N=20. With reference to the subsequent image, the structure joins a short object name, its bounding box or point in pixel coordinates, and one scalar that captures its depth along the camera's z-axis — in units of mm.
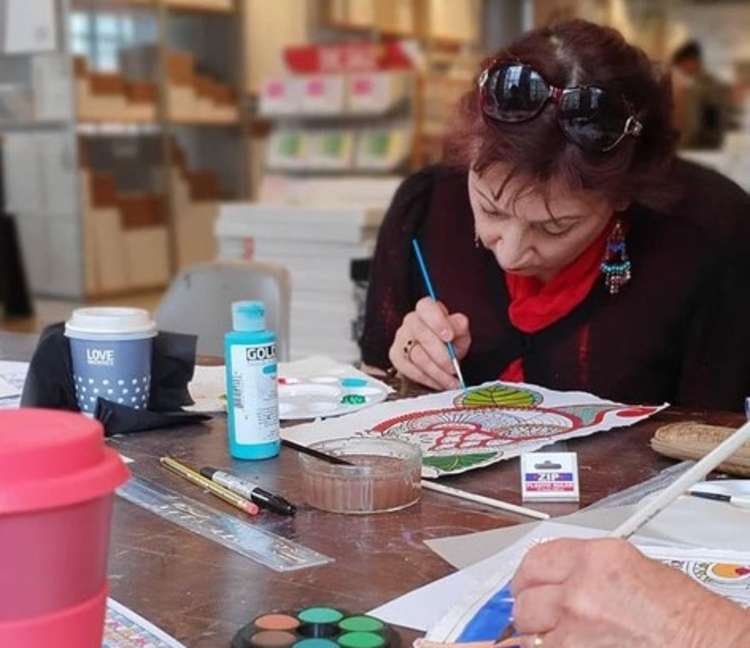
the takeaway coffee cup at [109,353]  1589
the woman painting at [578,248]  1753
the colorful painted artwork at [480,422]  1516
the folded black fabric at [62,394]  1597
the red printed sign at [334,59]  5491
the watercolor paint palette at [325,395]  1693
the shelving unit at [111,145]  5991
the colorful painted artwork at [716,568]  1198
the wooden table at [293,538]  1180
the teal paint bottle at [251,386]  1500
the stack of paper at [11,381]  1715
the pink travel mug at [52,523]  889
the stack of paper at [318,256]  3216
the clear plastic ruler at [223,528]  1260
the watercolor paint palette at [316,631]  1105
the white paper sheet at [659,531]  1272
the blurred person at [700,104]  7903
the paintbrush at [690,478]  1129
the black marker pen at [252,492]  1366
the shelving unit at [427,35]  5549
